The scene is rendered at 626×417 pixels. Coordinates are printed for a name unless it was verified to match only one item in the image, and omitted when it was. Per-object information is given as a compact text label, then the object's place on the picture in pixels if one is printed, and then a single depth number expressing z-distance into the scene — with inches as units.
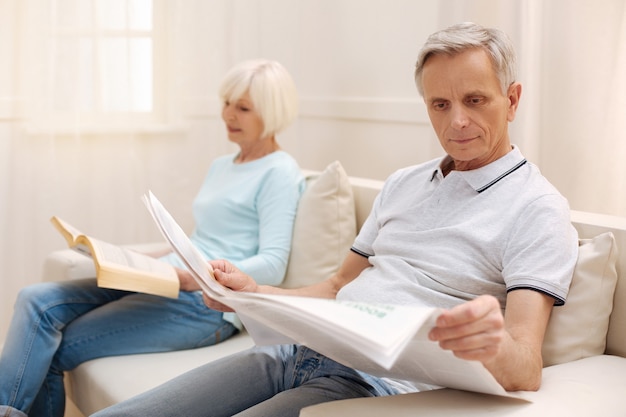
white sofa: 47.1
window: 126.8
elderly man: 53.6
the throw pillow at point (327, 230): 89.8
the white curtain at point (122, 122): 125.3
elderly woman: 83.2
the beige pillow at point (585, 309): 57.5
